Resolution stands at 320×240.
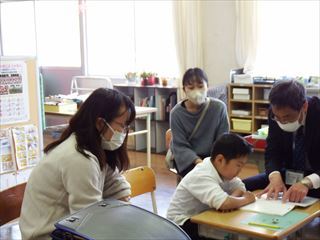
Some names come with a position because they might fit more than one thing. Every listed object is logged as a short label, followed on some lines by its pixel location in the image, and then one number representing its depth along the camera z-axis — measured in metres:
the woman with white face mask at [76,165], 1.71
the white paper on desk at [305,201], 2.21
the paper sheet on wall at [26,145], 3.32
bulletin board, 3.21
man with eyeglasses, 2.34
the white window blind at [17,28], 8.71
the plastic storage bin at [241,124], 5.65
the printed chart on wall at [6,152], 3.24
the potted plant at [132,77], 6.92
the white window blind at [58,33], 8.02
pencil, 1.89
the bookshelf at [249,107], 5.59
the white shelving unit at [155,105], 6.59
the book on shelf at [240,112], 5.67
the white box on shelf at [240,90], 5.59
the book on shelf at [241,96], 5.62
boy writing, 2.19
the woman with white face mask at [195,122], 3.35
